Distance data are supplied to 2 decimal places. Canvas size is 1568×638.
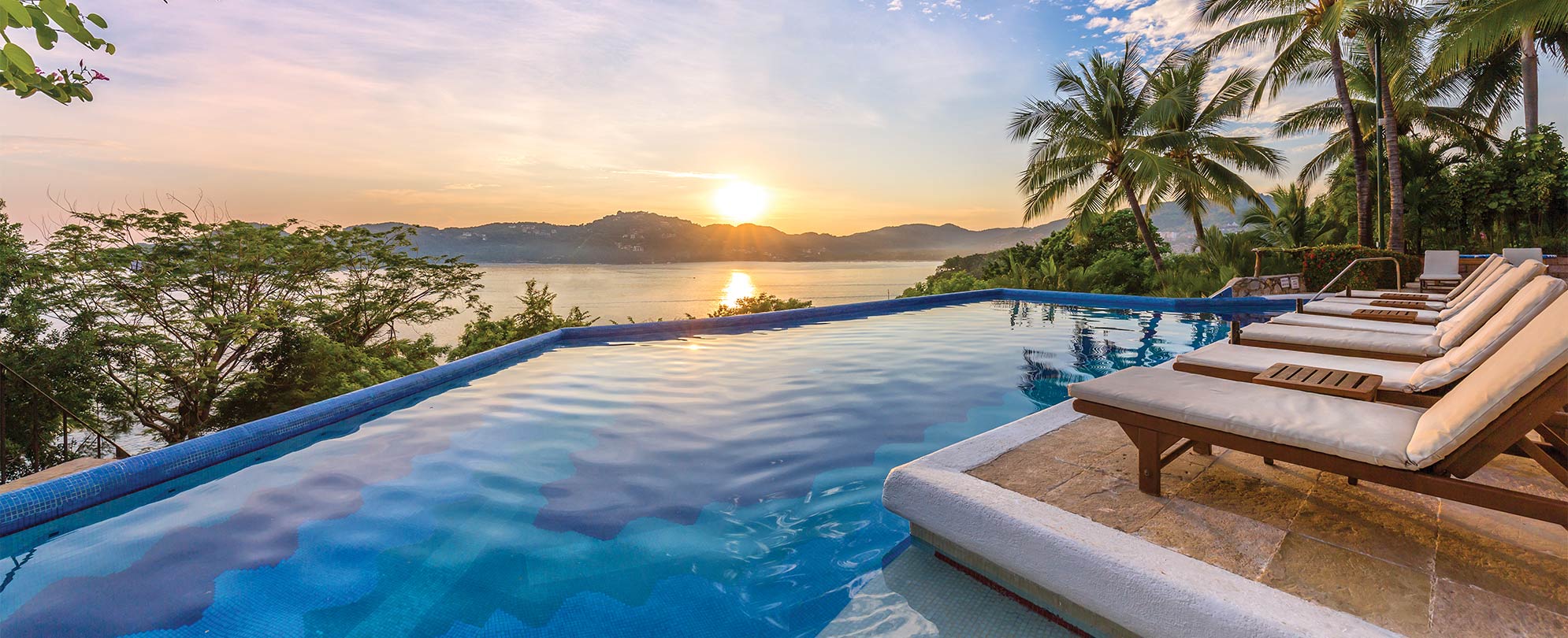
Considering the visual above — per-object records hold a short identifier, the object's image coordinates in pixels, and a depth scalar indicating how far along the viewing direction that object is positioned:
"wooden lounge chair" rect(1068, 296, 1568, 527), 1.62
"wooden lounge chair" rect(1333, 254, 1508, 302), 5.06
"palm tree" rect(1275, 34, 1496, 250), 14.91
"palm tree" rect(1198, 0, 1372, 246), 12.20
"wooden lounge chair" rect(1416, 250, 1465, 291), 8.37
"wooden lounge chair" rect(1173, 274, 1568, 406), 2.33
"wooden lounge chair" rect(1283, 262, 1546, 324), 3.59
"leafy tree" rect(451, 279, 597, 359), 10.30
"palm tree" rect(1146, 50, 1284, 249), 13.72
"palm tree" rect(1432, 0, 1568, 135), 9.29
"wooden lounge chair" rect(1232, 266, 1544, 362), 3.06
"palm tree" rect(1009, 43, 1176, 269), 14.31
